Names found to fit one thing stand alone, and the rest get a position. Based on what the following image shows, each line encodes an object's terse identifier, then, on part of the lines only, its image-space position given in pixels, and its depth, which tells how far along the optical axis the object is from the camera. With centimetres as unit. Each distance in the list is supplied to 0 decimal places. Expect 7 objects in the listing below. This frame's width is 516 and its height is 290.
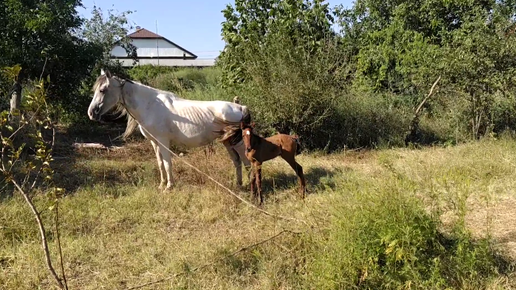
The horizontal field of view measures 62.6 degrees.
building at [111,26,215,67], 4500
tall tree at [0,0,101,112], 787
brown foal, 510
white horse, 567
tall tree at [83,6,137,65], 1138
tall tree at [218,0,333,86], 1008
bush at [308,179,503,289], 311
